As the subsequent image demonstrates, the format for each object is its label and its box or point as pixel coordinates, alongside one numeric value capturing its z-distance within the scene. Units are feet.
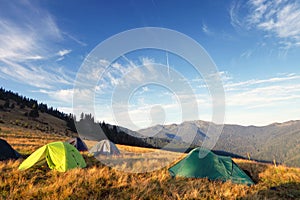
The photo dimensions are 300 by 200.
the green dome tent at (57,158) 30.86
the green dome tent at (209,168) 29.78
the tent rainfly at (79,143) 69.62
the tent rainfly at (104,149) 58.54
